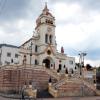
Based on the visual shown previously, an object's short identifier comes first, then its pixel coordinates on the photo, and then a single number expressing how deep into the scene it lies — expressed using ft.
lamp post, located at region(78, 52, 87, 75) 85.89
